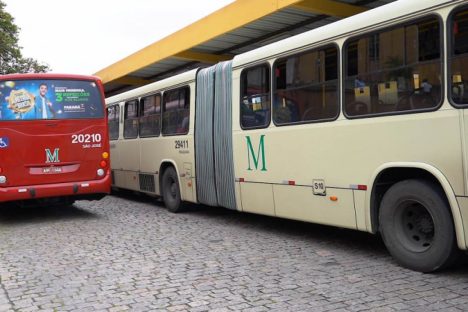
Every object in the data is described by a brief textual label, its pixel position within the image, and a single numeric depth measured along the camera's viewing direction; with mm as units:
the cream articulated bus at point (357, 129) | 5016
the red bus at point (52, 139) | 9266
